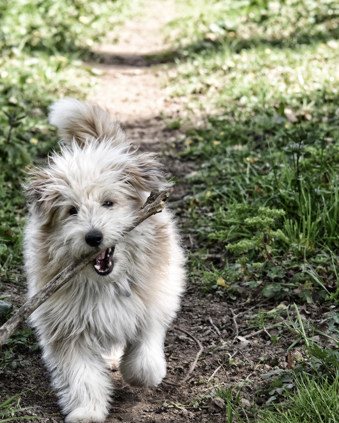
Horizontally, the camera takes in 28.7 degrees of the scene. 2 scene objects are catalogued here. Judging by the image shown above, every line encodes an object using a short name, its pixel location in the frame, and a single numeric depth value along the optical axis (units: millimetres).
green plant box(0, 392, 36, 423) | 2845
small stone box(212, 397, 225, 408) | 3178
